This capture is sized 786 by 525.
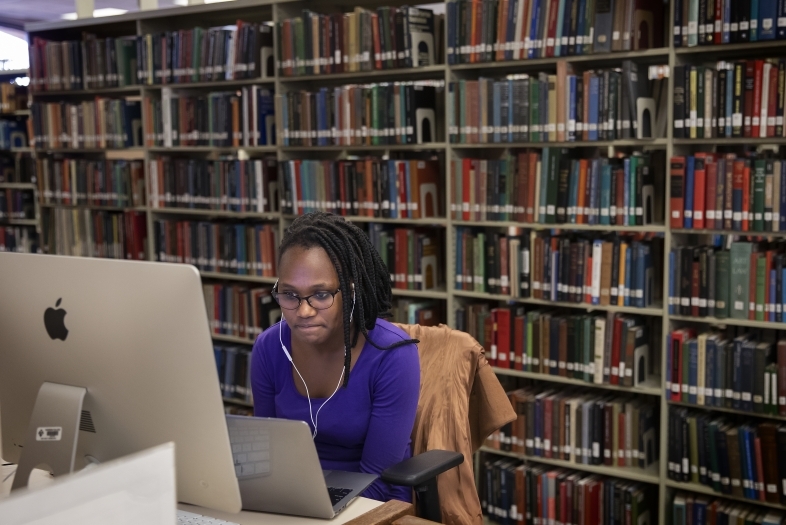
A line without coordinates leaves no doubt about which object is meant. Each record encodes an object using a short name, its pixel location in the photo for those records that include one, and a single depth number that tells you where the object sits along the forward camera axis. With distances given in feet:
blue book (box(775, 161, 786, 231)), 8.95
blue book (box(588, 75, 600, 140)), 9.96
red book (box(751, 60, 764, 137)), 8.97
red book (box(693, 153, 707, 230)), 9.43
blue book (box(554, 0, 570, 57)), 10.05
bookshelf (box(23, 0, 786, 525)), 9.76
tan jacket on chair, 6.32
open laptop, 4.31
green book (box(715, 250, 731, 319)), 9.45
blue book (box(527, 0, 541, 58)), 10.23
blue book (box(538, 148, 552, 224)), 10.37
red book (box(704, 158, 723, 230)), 9.37
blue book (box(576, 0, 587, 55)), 9.91
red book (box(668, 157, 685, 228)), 9.53
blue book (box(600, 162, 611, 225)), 10.05
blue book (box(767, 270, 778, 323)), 9.18
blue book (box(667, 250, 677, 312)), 9.71
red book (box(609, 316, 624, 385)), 10.17
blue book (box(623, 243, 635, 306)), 10.00
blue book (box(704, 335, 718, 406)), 9.57
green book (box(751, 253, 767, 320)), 9.23
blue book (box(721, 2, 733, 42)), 9.00
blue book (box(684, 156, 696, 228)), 9.52
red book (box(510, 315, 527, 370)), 10.91
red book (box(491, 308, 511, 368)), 11.01
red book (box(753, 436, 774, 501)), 9.41
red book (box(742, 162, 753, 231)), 9.16
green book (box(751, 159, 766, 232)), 9.09
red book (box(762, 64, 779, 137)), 8.90
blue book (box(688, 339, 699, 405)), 9.70
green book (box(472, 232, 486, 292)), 11.07
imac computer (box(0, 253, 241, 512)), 3.86
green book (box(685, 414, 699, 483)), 9.80
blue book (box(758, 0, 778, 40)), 8.79
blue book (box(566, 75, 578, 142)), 10.11
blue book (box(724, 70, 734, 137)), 9.12
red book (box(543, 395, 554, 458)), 10.78
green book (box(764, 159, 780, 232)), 9.03
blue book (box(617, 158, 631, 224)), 9.89
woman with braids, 5.88
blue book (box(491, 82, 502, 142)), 10.61
